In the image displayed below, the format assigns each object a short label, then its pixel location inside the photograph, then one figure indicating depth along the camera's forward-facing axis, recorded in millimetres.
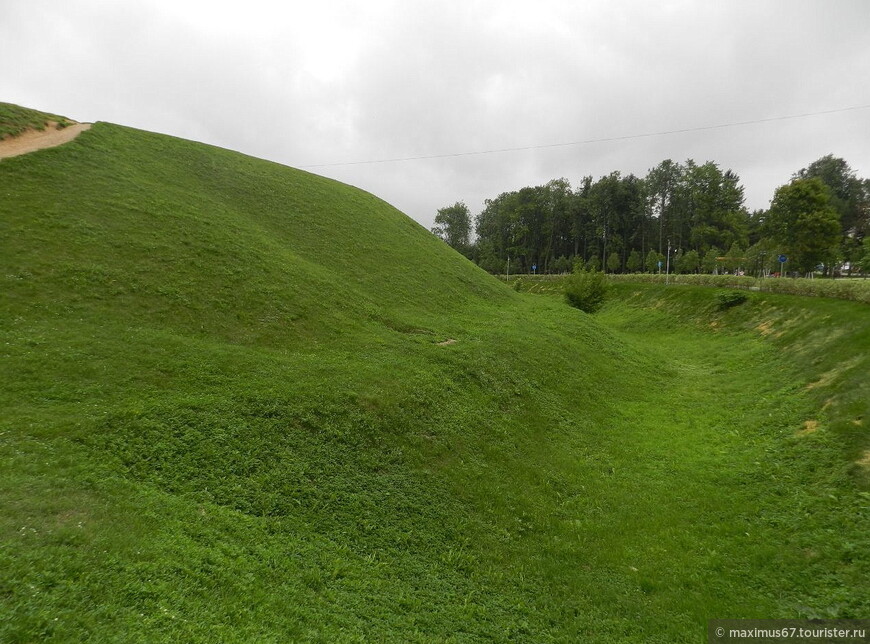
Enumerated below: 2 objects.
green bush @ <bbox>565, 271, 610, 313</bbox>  39766
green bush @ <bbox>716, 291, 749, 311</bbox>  31412
